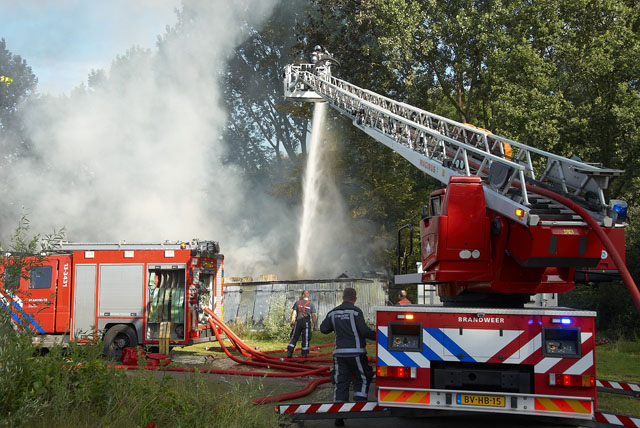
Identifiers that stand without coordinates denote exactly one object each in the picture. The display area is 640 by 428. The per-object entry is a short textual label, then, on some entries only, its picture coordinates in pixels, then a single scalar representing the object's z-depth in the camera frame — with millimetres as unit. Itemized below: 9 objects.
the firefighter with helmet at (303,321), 13078
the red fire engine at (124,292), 12852
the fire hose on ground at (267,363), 8980
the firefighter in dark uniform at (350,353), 7516
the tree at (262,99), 38156
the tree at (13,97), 33750
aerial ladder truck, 6090
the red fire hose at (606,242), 5613
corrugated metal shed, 20281
